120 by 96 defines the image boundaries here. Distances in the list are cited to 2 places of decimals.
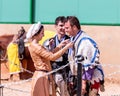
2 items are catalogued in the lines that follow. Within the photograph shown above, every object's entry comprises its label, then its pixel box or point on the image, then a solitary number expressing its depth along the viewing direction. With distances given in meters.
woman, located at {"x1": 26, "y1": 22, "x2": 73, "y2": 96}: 7.79
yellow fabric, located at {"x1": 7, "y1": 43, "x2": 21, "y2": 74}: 15.82
